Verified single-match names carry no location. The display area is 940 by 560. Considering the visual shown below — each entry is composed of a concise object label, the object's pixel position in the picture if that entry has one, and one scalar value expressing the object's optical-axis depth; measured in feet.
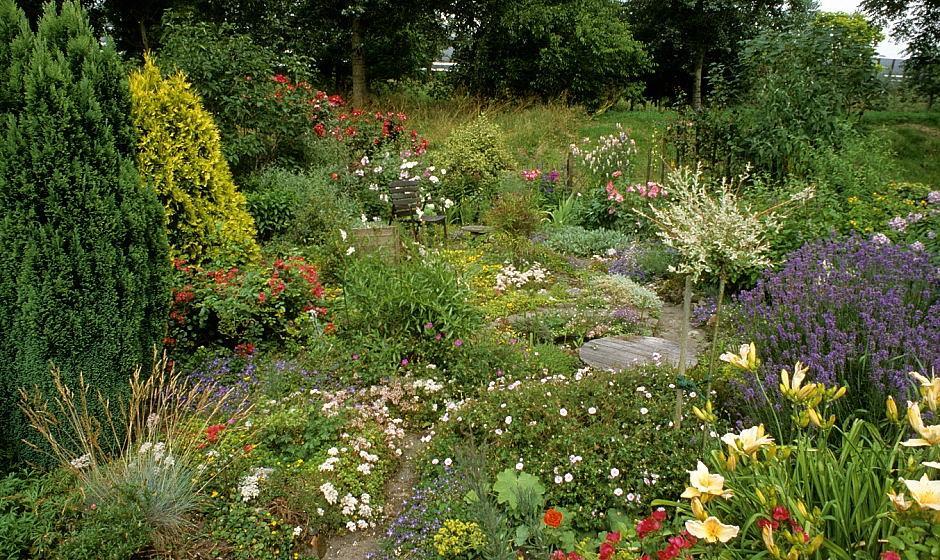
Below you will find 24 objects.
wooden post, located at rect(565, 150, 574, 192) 32.55
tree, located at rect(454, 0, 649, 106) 55.88
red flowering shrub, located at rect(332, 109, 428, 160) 32.37
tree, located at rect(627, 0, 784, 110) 59.62
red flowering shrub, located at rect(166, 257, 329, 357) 14.92
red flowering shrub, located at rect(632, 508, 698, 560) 5.62
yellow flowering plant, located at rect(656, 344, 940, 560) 5.02
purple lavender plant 9.71
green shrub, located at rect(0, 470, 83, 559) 8.21
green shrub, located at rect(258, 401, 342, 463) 11.00
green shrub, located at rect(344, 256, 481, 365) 14.26
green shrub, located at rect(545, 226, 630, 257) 25.07
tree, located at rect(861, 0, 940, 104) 47.91
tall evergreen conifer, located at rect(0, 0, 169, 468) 10.03
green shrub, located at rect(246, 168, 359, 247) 22.86
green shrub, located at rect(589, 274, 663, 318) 18.55
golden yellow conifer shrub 16.80
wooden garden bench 25.82
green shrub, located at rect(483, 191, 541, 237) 25.93
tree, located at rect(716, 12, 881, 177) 26.23
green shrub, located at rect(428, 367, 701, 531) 9.49
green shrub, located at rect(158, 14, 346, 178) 25.95
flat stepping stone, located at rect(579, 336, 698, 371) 14.30
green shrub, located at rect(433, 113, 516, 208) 30.71
